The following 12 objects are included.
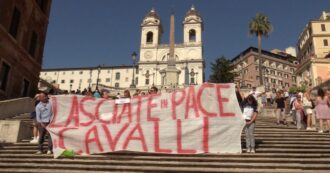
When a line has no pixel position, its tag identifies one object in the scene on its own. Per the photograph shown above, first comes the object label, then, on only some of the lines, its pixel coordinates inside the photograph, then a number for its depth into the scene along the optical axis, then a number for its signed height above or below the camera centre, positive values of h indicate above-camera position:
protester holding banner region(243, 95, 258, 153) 8.96 +0.44
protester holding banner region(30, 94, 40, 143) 10.82 -0.21
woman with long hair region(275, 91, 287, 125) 14.48 +1.10
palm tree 51.06 +17.16
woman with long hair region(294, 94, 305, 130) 12.74 +0.87
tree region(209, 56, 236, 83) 52.59 +10.14
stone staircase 7.83 -0.82
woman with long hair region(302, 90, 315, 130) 12.59 +1.03
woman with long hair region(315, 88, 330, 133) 11.46 +0.93
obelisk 49.73 +9.11
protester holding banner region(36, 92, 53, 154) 9.66 +0.40
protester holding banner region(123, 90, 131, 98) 11.36 +1.28
